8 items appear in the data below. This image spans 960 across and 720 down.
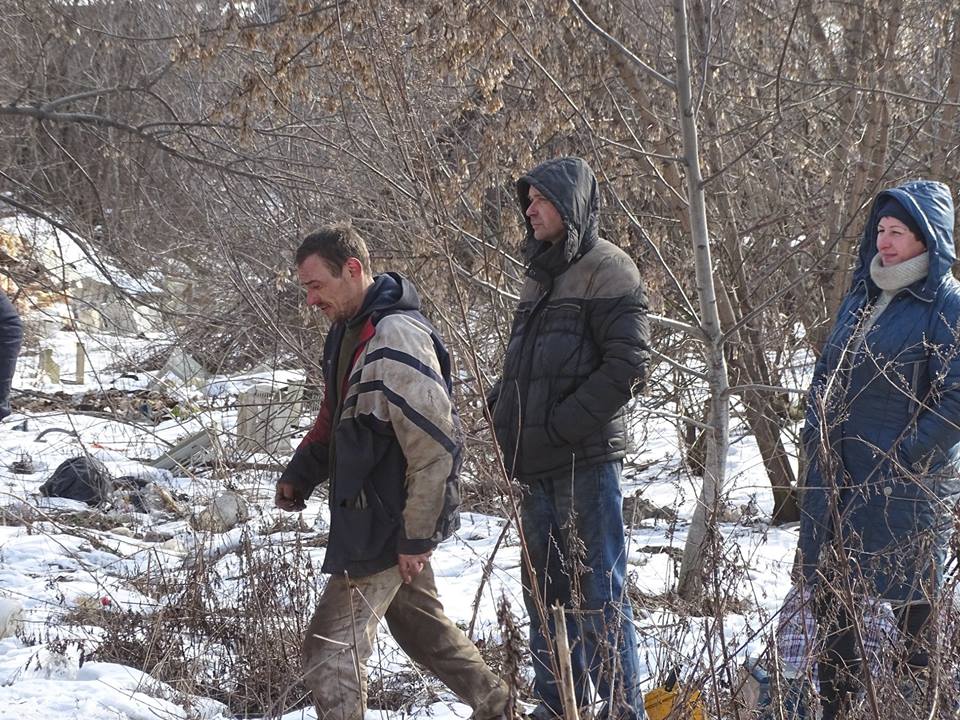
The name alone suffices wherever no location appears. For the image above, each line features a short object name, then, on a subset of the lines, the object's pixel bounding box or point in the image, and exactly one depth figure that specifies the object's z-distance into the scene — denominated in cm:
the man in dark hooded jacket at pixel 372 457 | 671
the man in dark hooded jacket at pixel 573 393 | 724
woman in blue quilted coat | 657
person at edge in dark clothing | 940
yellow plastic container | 575
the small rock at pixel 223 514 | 1299
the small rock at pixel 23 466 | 1964
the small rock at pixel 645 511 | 1536
